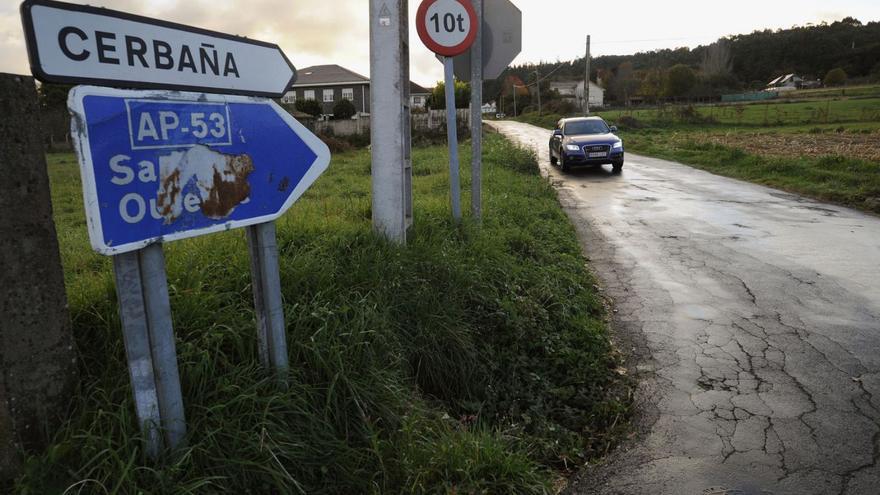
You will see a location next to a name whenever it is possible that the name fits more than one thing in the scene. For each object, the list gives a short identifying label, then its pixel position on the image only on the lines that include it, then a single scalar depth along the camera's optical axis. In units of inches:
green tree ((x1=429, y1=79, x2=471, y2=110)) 1910.7
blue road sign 76.5
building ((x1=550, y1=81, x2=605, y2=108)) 3954.2
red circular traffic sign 241.4
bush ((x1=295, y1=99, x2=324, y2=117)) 1678.2
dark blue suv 693.9
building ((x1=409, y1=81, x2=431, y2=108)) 2906.0
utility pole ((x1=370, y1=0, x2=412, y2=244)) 187.2
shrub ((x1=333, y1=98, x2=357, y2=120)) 1669.5
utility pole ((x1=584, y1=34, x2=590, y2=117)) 1690.3
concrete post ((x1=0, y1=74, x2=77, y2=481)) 82.5
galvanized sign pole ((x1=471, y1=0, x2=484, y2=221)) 281.9
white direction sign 71.1
